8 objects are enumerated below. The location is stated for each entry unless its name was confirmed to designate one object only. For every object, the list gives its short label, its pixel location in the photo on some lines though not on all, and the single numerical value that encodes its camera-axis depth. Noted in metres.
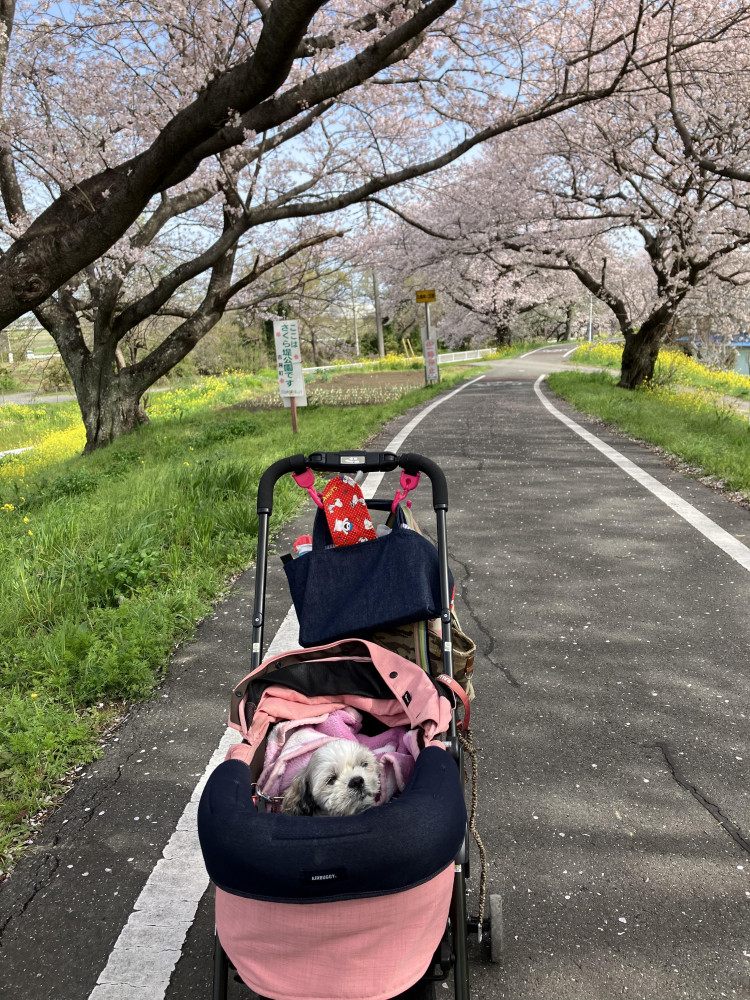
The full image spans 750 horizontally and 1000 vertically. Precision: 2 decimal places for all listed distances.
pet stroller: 1.41
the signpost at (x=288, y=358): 11.61
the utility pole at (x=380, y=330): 41.61
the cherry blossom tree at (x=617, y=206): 14.09
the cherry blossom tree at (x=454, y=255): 18.42
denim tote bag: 2.38
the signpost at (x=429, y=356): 22.80
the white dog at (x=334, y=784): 1.73
